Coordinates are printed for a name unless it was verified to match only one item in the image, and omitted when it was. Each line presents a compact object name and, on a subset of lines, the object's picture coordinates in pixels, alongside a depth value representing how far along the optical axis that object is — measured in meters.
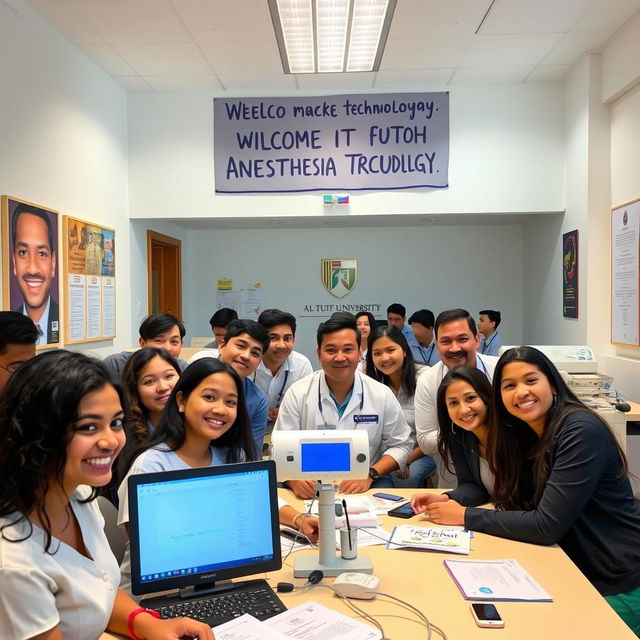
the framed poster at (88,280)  3.78
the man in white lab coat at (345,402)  2.71
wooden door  5.94
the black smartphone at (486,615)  1.31
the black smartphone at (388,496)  2.21
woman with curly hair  1.03
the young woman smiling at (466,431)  2.11
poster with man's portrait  3.11
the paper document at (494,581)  1.44
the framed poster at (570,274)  4.48
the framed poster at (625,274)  3.74
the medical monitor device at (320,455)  1.68
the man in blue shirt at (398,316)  5.86
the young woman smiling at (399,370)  3.23
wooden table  1.29
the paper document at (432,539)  1.73
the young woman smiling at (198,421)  1.82
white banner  4.71
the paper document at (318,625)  1.27
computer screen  1.37
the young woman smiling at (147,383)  2.41
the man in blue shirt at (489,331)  5.38
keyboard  1.34
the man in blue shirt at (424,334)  5.13
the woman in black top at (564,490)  1.75
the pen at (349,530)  1.63
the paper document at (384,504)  2.10
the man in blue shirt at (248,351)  2.90
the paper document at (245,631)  1.26
